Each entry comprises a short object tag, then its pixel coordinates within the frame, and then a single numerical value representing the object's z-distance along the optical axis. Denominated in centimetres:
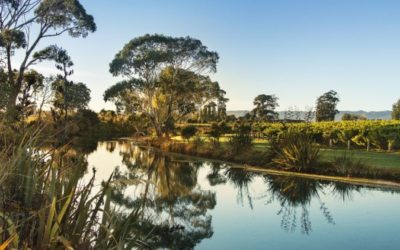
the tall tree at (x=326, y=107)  5450
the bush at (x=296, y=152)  1446
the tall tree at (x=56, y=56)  2509
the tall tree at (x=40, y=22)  2184
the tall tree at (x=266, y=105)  6234
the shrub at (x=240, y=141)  1843
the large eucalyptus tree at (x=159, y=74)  3136
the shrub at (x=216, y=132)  2239
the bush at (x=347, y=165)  1333
